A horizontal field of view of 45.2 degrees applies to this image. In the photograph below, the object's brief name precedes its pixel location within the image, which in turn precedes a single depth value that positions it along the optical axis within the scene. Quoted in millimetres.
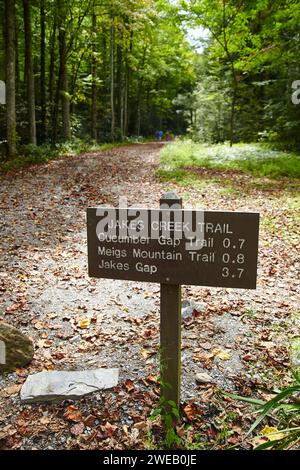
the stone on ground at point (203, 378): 3338
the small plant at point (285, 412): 2395
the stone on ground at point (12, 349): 3465
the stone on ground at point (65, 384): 3133
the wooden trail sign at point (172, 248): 2412
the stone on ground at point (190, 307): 4415
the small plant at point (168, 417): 2707
